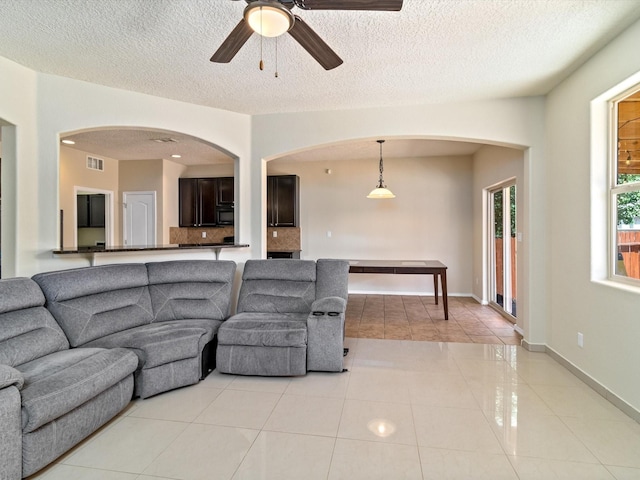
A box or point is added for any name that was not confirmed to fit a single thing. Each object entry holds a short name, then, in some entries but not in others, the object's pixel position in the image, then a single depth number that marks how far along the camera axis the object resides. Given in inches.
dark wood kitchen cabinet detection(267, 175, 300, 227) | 236.1
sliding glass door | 178.9
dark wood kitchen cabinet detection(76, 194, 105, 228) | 246.1
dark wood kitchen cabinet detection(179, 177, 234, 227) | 242.2
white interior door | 234.2
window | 90.4
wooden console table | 174.2
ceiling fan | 59.7
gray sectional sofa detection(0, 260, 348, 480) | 65.3
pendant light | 194.1
